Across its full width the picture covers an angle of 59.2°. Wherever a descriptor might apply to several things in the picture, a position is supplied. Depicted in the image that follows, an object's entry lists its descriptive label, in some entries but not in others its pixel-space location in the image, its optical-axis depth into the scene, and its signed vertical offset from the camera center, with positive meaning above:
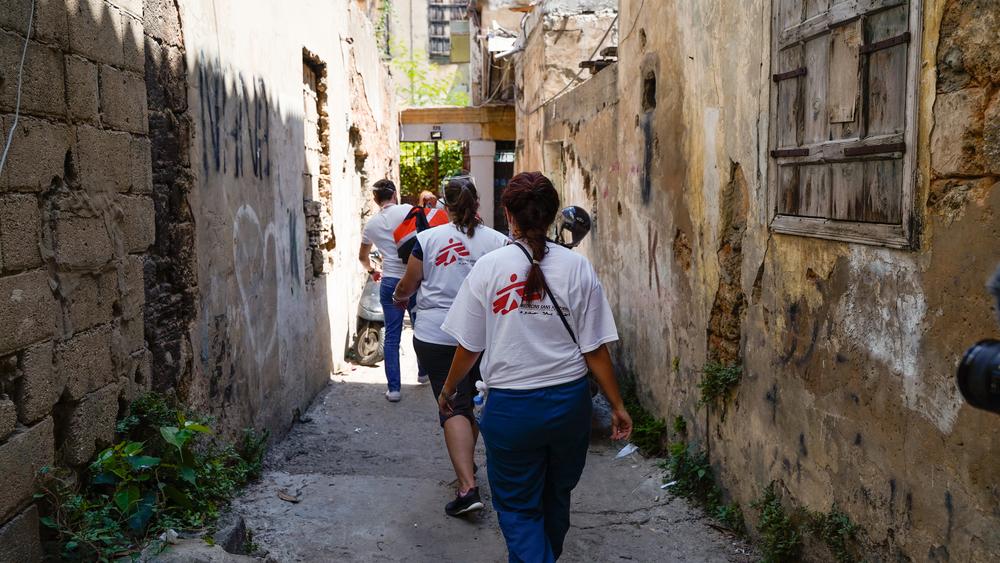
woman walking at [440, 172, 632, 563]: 3.02 -0.58
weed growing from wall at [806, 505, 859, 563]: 3.08 -1.24
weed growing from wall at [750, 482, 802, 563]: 3.46 -1.38
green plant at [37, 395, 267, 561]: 2.78 -1.03
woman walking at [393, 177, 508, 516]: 4.36 -0.50
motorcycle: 8.74 -1.45
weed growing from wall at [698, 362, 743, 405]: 4.14 -0.93
